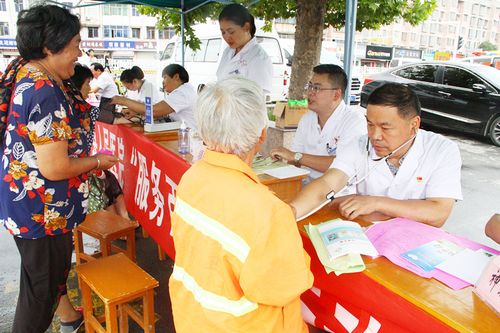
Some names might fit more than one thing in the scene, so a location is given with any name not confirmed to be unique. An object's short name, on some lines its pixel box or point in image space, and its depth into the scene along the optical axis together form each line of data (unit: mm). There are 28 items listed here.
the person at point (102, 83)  8297
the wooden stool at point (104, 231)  2477
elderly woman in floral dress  1569
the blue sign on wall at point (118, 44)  36531
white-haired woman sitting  928
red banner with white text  2395
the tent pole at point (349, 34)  3170
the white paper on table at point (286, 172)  1969
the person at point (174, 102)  3252
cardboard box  4704
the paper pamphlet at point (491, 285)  997
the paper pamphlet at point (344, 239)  1235
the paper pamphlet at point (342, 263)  1183
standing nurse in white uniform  3127
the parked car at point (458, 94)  7105
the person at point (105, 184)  2873
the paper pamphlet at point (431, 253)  1204
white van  9219
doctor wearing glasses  2320
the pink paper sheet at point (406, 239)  1175
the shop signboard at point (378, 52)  28625
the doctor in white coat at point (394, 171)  1610
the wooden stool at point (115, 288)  1746
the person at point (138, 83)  5334
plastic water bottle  2558
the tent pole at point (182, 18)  6394
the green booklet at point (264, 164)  2076
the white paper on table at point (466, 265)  1153
